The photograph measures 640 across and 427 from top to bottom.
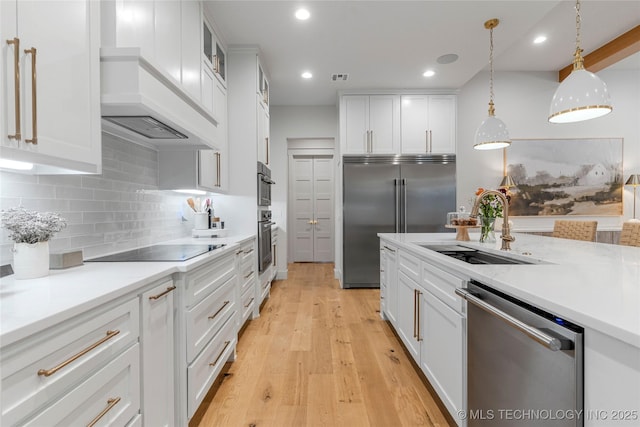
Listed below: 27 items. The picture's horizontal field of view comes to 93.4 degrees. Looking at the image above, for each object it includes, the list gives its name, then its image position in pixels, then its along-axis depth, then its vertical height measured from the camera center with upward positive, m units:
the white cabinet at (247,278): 2.59 -0.61
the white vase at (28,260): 1.10 -0.17
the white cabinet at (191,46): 2.08 +1.21
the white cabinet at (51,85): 0.89 +0.44
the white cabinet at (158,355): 1.16 -0.59
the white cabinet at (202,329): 1.42 -0.64
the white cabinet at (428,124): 4.43 +1.31
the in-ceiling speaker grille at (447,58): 3.50 +1.83
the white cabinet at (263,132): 3.41 +0.97
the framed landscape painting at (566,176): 4.64 +0.56
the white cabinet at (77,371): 0.66 -0.42
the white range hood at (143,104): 1.27 +0.53
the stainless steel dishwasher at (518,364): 0.77 -0.48
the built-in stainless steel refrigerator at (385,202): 4.39 +0.16
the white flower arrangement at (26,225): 1.09 -0.04
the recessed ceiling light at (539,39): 3.64 +2.12
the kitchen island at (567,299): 0.64 -0.25
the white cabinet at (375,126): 4.44 +1.28
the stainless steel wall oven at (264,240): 3.27 -0.31
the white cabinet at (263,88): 3.42 +1.51
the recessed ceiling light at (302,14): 2.66 +1.78
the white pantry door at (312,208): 6.14 +0.10
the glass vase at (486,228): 2.25 -0.12
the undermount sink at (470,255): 1.74 -0.27
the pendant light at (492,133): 2.67 +0.71
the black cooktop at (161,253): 1.56 -0.24
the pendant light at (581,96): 1.77 +0.70
